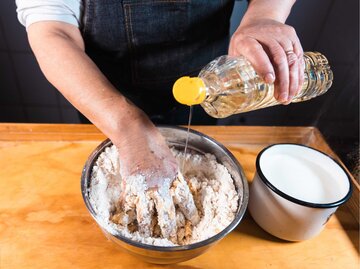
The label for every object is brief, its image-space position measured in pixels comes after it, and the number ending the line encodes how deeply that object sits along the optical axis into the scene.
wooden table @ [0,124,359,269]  0.50
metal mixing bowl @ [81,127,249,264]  0.42
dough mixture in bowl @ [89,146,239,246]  0.48
